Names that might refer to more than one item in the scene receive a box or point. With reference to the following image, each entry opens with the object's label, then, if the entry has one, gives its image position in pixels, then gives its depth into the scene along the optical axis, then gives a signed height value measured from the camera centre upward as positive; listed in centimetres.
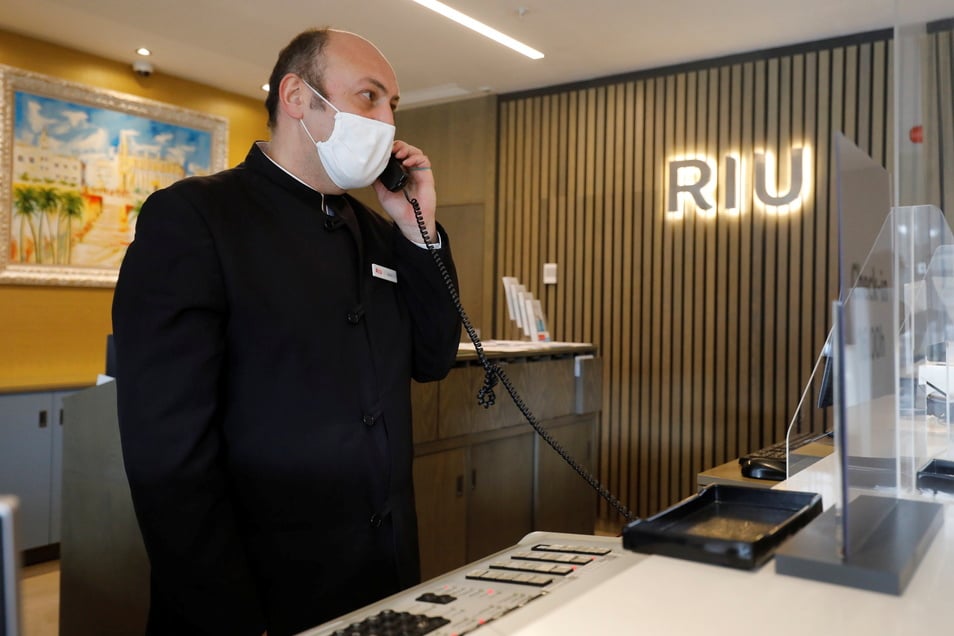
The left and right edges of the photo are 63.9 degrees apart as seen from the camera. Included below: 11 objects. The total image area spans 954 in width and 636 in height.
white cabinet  456 -76
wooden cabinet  309 -58
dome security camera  586 +204
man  145 -6
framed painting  522 +120
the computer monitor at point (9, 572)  50 -16
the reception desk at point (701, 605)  75 -29
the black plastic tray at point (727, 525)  92 -26
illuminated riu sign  511 +103
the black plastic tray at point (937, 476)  145 -28
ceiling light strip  448 +192
